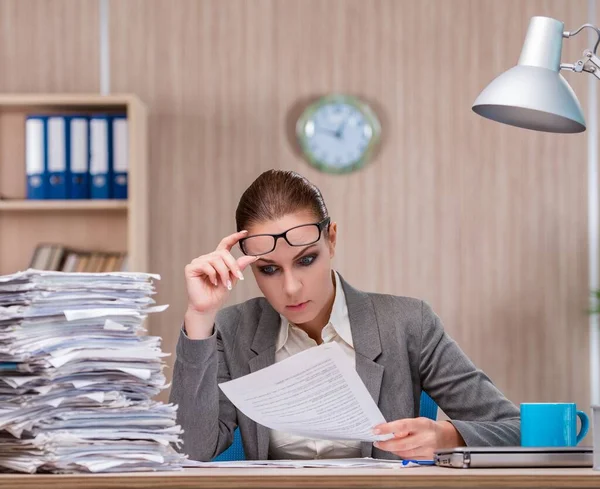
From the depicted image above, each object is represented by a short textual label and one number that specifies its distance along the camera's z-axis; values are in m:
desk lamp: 2.33
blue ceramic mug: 2.36
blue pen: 2.29
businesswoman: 2.81
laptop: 2.14
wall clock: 4.94
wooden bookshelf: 4.70
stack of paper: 2.09
